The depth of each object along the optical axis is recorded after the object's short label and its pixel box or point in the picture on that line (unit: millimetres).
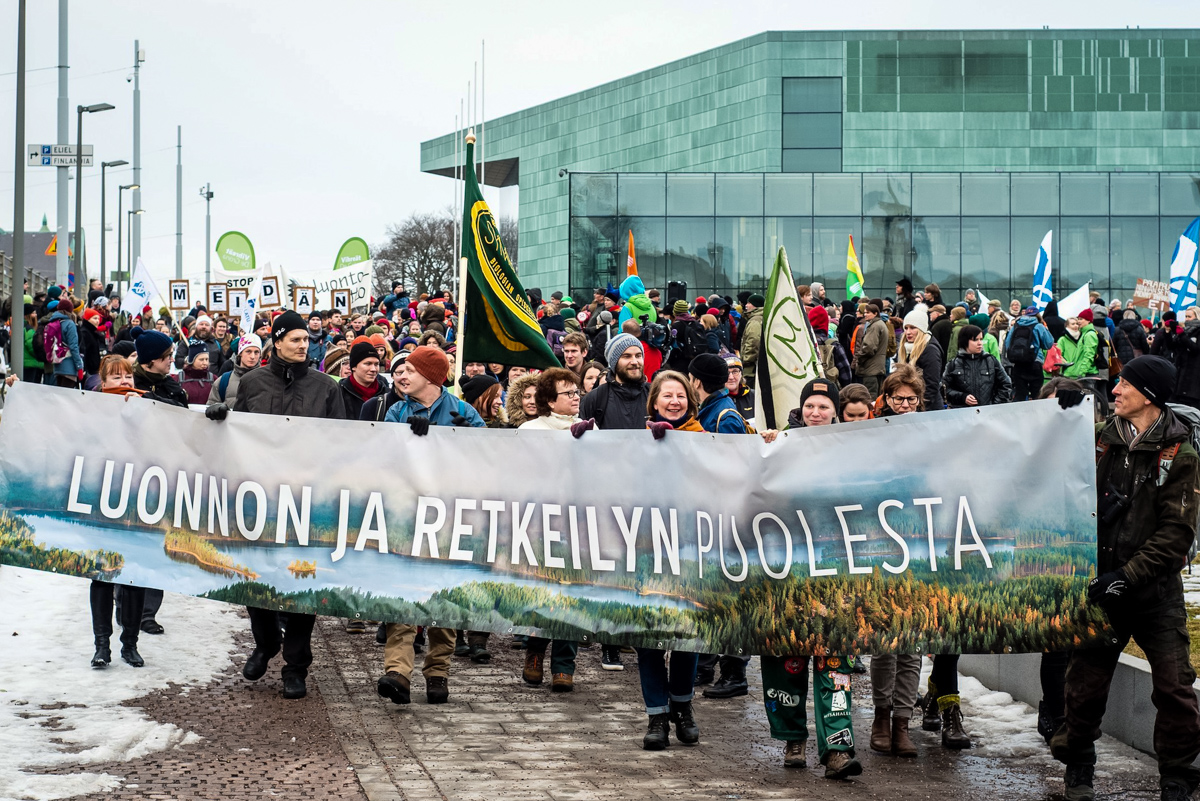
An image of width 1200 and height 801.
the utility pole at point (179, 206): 64875
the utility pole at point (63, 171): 36628
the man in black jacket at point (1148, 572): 5867
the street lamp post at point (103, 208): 57634
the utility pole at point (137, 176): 57281
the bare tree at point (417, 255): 88750
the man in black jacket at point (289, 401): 8172
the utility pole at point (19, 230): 21750
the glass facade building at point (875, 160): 45406
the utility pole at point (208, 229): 83188
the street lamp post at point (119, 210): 70081
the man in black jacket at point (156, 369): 8695
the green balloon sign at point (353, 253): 32406
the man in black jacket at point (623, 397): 9000
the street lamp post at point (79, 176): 38053
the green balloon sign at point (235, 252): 34688
